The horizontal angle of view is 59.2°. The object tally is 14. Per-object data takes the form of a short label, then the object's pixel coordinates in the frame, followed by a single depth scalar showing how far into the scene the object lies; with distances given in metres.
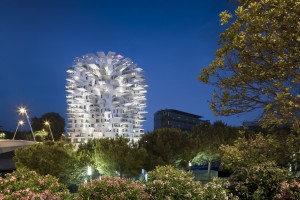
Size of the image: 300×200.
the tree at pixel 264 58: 8.03
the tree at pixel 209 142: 53.83
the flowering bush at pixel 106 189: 11.08
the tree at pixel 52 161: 40.65
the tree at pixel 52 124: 100.89
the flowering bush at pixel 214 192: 10.16
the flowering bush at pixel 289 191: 9.64
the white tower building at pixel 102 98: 103.82
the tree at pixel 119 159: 43.45
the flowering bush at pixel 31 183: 12.24
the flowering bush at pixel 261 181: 10.74
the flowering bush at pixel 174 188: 10.33
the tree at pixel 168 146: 47.71
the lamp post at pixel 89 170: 41.37
